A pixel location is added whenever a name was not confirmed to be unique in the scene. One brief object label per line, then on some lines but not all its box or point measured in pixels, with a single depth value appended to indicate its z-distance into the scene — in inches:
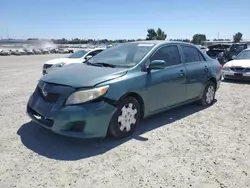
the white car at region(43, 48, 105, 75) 318.8
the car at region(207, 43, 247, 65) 480.9
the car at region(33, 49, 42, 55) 1321.3
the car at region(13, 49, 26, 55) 1212.3
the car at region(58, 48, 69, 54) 1450.8
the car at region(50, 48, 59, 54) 1467.8
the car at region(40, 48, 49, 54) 1384.4
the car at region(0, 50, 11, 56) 1165.5
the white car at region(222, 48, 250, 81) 297.8
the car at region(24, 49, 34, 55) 1272.4
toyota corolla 108.5
